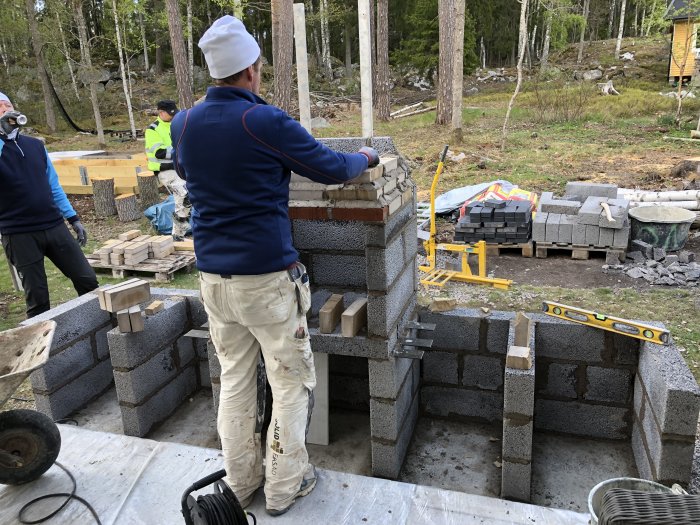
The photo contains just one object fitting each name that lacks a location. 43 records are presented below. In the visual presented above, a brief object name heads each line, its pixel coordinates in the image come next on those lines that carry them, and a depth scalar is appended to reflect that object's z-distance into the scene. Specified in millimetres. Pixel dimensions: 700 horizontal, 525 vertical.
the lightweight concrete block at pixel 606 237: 8703
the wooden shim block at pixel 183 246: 8789
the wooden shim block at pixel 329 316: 3383
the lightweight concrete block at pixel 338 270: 3729
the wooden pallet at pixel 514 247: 9258
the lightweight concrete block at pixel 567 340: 3648
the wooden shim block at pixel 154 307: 4078
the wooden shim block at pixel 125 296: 3854
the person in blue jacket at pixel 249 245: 2318
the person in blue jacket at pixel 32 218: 4406
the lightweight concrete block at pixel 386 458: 3453
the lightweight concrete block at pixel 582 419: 3758
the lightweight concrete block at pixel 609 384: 3664
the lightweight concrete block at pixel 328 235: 3605
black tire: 2990
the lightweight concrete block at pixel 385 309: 3225
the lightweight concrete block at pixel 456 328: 3859
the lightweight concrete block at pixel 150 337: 3777
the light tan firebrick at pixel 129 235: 8734
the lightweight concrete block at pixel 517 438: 3197
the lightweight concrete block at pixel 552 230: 8938
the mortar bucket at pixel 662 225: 8719
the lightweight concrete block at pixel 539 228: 9008
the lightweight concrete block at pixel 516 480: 3238
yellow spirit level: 3328
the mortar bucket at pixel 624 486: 2504
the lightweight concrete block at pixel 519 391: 3131
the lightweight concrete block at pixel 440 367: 4004
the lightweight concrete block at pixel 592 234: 8758
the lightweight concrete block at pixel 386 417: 3383
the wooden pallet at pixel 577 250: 8756
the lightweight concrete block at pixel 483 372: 3910
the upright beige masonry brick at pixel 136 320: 3789
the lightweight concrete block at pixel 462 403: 3986
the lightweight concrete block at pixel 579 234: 8859
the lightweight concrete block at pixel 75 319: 4062
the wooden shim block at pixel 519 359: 3154
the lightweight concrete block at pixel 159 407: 3920
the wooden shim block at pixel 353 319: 3268
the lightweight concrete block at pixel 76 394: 4082
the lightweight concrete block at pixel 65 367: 4008
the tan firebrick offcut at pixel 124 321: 3768
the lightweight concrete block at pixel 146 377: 3834
